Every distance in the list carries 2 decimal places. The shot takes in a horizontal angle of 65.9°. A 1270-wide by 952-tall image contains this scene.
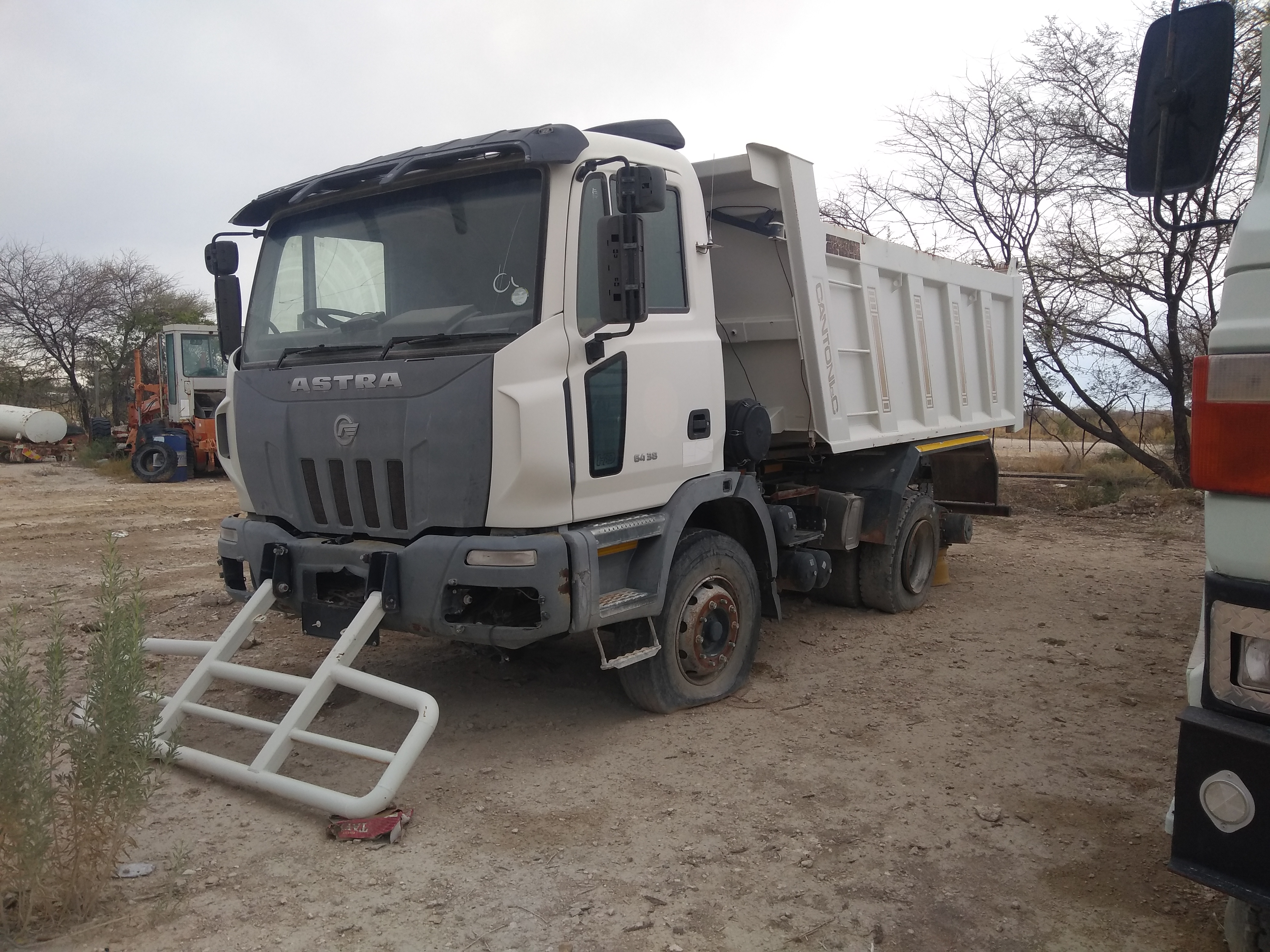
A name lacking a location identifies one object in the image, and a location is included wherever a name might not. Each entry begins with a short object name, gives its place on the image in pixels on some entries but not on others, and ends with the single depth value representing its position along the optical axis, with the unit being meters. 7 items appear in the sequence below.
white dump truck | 4.04
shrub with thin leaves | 2.82
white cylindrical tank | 20.11
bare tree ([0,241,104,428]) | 24.78
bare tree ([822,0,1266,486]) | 11.48
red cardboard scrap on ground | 3.56
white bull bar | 3.65
